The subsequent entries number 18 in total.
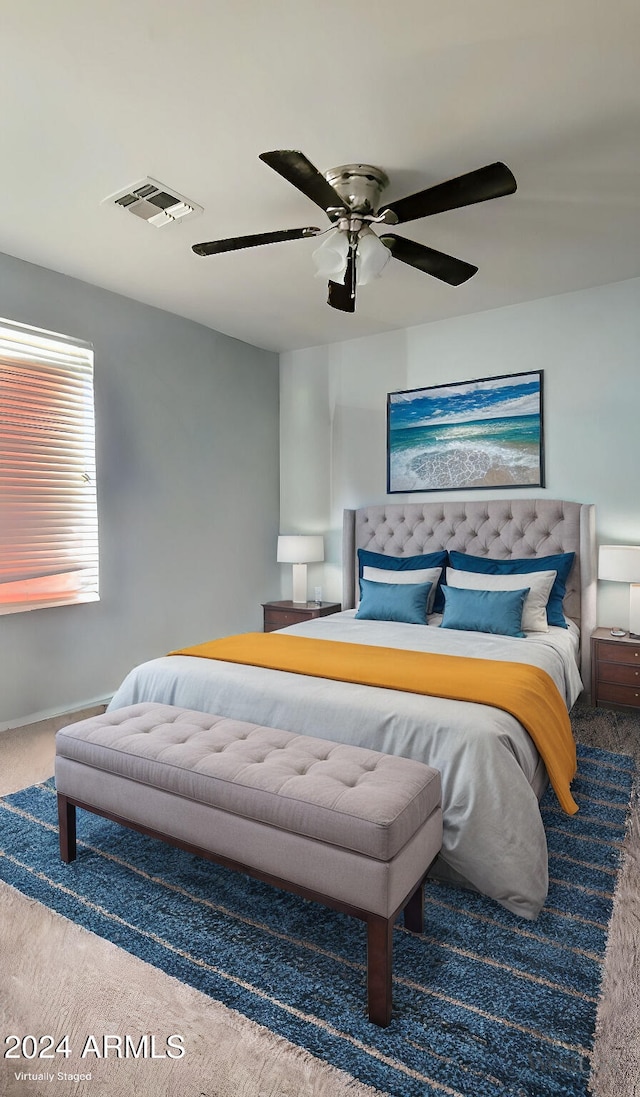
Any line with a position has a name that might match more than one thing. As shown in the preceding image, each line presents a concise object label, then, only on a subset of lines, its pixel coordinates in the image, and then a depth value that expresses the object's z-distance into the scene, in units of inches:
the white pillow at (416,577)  161.3
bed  75.3
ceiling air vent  107.7
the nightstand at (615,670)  140.7
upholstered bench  59.4
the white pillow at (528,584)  138.9
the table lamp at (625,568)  140.1
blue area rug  54.0
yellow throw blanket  88.2
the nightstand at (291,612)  186.9
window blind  136.9
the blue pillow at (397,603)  152.2
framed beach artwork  167.2
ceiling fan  82.6
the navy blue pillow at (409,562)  163.6
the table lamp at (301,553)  193.8
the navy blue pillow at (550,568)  149.3
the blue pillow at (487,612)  135.3
